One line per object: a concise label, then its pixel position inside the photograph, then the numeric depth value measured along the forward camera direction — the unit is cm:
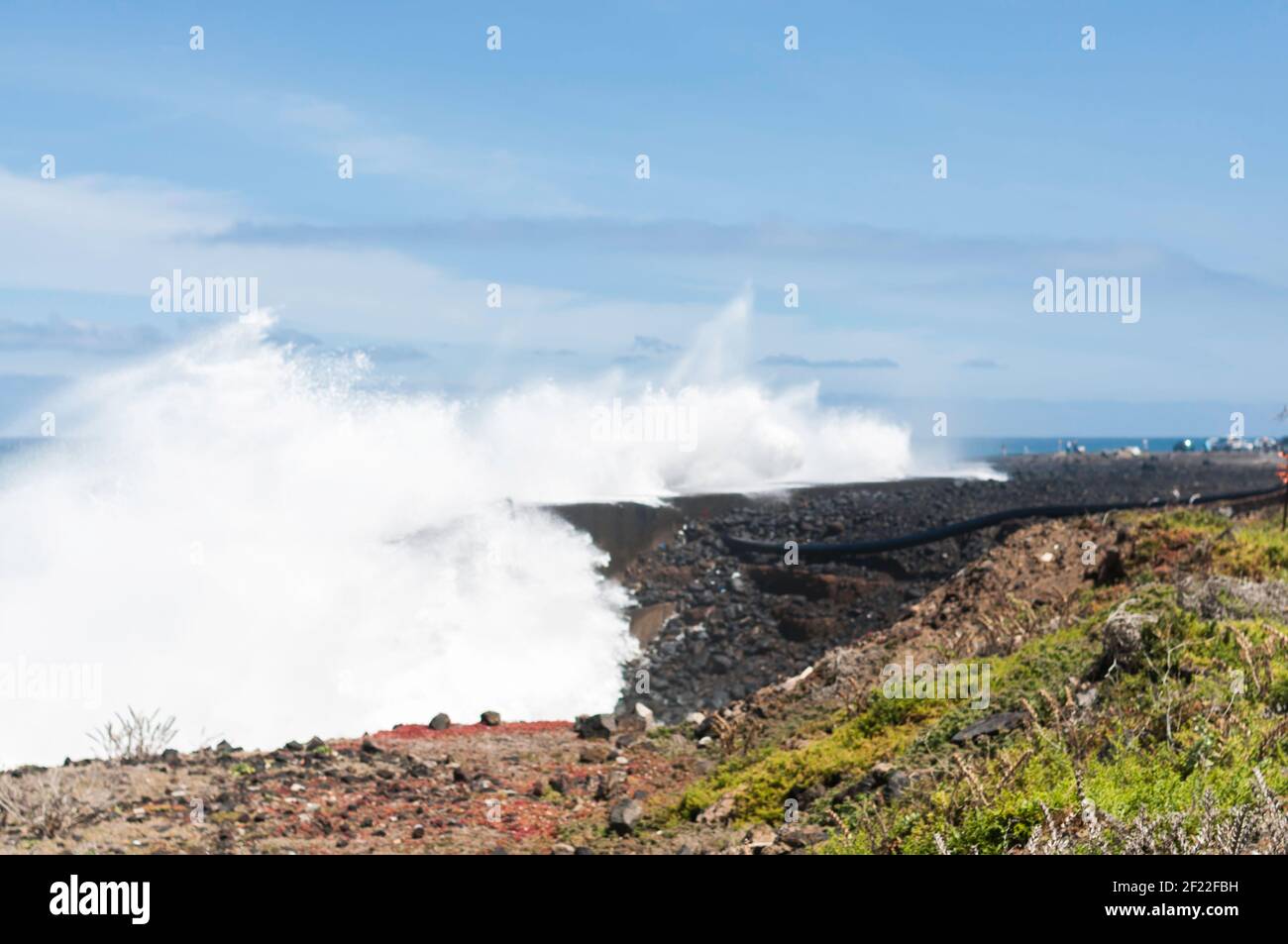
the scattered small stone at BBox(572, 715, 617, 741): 1240
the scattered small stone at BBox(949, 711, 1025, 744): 787
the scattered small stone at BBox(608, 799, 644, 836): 863
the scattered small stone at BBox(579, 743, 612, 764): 1128
